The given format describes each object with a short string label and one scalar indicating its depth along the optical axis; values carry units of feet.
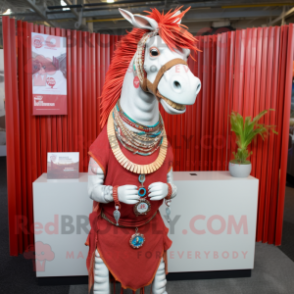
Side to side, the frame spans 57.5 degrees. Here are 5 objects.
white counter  6.62
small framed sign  6.66
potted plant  7.40
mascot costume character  3.58
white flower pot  7.37
